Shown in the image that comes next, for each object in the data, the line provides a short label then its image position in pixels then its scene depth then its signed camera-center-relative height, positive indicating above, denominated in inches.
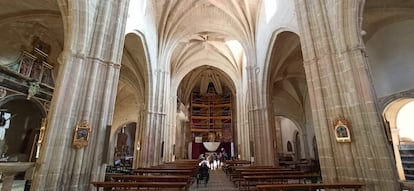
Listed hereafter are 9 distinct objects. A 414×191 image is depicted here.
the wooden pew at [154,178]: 209.3 -27.9
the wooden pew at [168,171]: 307.4 -30.0
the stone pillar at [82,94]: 200.1 +62.0
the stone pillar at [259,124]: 472.4 +64.8
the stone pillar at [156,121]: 538.6 +80.1
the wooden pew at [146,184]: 180.7 -28.7
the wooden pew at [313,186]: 161.2 -28.5
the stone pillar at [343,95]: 194.7 +59.8
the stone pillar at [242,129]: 798.6 +90.9
